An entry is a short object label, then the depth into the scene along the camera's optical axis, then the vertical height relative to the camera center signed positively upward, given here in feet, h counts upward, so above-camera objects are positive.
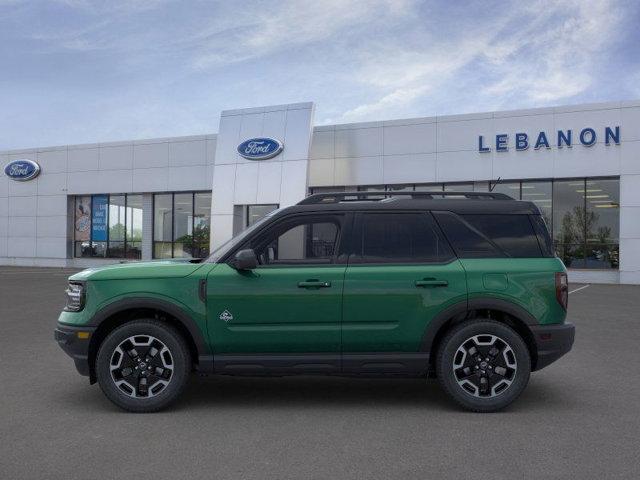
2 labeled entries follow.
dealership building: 73.72 +9.16
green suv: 17.06 -2.13
